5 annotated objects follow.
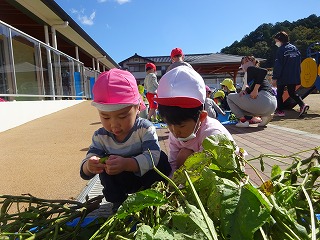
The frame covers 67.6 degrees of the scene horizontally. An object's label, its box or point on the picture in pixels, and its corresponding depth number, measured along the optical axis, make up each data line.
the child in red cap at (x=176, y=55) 4.63
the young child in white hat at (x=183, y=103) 1.35
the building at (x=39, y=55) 5.36
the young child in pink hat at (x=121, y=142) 1.37
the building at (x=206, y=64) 18.18
